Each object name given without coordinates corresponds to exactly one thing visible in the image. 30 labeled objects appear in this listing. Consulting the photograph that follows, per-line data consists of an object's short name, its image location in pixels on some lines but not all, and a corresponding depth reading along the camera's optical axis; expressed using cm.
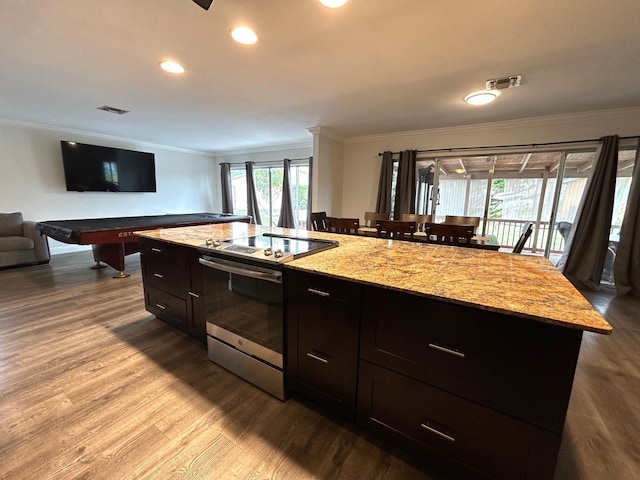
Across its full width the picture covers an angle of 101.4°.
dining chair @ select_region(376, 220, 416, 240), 273
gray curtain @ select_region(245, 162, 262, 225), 678
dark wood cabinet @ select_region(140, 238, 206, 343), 199
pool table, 327
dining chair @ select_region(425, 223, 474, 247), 249
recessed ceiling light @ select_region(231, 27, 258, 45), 181
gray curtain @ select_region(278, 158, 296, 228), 611
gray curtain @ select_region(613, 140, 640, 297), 330
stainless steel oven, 149
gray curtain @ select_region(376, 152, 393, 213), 477
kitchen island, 90
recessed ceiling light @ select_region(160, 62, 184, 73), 229
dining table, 277
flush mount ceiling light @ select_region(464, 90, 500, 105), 273
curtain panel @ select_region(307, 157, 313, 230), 580
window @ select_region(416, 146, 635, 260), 385
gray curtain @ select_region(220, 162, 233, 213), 723
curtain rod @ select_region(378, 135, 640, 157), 349
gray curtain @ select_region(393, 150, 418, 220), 459
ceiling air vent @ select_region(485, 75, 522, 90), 244
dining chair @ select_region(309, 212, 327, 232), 357
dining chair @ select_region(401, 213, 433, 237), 374
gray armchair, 389
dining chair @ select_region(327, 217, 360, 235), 325
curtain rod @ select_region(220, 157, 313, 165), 599
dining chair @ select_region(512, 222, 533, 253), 239
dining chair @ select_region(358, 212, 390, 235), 393
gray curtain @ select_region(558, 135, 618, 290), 339
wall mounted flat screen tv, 484
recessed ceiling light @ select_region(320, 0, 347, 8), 150
